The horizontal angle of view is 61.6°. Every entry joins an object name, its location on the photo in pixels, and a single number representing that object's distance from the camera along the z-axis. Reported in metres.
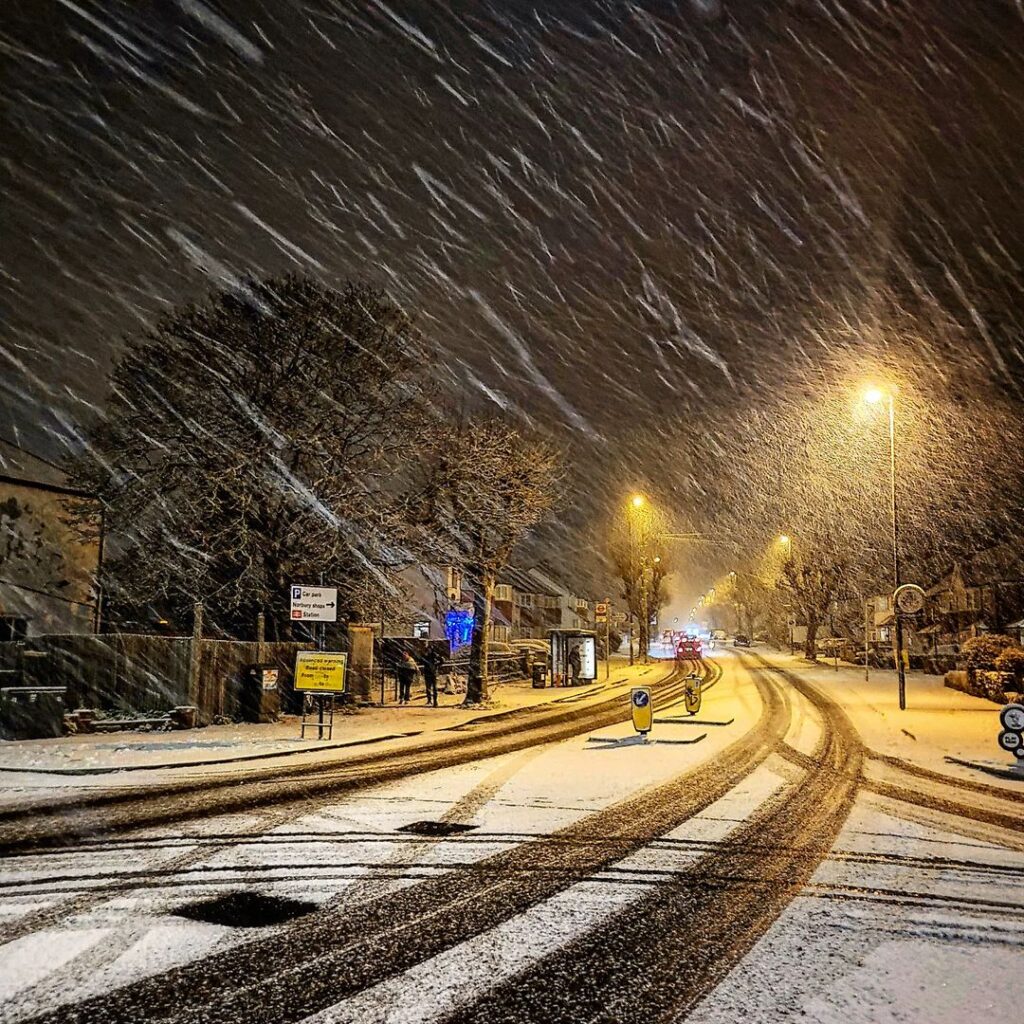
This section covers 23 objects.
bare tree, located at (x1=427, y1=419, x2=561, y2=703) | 24.19
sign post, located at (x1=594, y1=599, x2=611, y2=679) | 40.62
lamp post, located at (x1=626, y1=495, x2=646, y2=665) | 49.94
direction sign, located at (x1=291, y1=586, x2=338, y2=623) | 17.95
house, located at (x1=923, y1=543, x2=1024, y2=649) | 43.94
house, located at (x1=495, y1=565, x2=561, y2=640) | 70.88
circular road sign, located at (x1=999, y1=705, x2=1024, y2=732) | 13.47
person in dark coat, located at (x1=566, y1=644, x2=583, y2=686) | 38.53
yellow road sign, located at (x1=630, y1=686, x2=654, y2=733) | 17.00
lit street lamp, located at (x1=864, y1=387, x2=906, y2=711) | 24.45
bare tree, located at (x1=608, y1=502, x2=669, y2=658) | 53.72
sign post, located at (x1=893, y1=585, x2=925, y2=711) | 22.42
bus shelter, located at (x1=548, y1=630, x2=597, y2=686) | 37.56
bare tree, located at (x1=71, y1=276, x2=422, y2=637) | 21.92
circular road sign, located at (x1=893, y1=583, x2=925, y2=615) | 22.42
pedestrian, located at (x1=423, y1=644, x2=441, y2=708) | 26.81
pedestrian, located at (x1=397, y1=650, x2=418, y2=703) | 27.59
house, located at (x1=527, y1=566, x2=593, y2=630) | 86.36
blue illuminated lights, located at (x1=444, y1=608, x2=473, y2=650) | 38.47
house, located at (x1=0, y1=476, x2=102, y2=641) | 28.17
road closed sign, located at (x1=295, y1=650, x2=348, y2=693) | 17.95
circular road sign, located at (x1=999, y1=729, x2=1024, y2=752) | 13.44
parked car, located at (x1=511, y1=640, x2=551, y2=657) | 44.37
